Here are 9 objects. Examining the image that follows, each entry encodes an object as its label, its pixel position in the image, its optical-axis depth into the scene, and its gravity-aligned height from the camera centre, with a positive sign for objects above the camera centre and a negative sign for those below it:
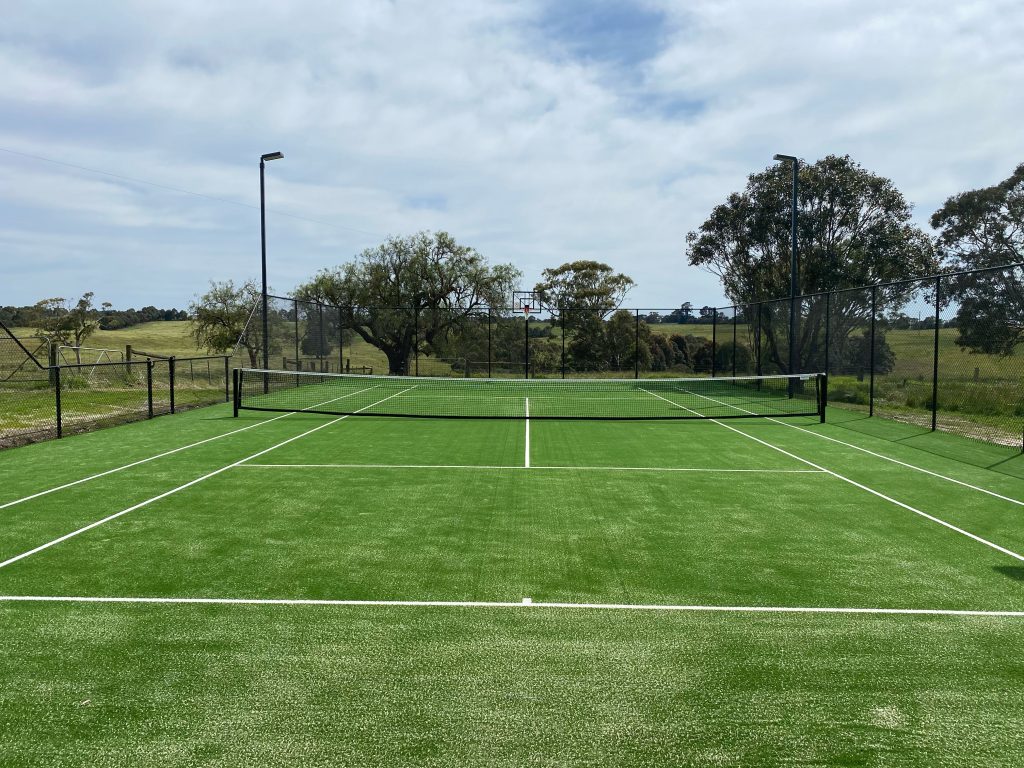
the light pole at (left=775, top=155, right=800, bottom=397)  20.95 +2.18
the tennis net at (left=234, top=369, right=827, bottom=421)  18.58 -1.57
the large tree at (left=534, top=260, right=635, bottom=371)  34.75 +2.56
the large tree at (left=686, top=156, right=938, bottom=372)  26.53 +4.61
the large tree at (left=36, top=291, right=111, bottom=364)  44.28 +1.51
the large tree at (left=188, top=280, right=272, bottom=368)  43.31 +1.99
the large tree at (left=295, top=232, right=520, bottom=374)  35.56 +3.10
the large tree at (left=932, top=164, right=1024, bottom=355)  30.03 +5.90
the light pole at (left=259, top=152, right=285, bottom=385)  21.38 +3.85
